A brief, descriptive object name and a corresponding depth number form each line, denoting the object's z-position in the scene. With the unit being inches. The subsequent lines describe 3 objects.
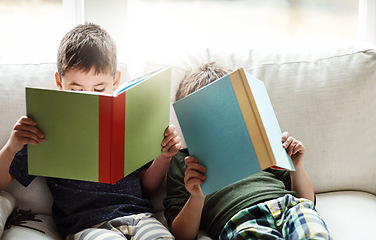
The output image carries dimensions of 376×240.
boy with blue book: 87.3
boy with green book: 92.2
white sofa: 103.7
